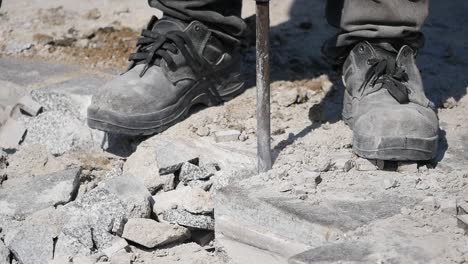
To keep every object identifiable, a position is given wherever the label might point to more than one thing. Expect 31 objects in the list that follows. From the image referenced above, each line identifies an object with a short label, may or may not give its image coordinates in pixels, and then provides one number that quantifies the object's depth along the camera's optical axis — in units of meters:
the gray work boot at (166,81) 5.98
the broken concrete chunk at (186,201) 5.28
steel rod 5.18
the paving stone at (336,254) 4.38
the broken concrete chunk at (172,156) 5.60
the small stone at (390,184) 5.12
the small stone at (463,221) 4.55
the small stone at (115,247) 5.12
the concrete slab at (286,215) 4.77
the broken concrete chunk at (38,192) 5.56
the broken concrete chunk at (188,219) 5.27
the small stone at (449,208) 4.78
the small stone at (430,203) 4.83
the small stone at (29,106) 6.68
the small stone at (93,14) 8.52
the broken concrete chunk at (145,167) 5.62
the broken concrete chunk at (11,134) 6.52
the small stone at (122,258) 5.02
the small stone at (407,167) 5.36
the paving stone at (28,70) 7.20
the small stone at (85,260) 5.02
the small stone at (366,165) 5.43
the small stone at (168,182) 5.60
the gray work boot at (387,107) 5.32
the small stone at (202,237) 5.39
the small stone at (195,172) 5.54
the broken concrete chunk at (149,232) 5.12
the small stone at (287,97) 6.46
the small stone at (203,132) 6.02
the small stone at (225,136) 5.90
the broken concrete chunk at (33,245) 5.14
